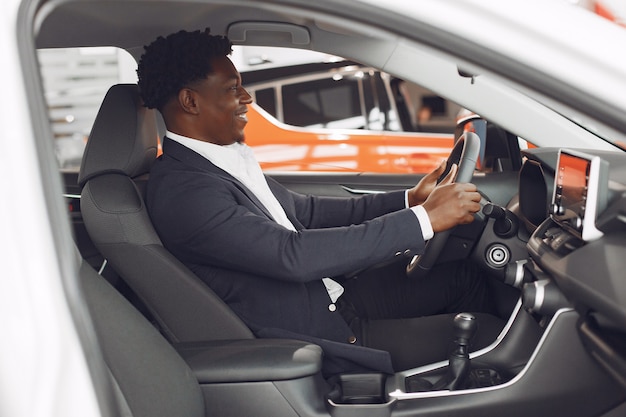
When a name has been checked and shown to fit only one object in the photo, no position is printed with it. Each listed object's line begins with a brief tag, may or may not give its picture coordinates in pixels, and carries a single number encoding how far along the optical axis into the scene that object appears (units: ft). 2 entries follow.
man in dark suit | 5.74
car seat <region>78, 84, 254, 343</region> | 5.81
